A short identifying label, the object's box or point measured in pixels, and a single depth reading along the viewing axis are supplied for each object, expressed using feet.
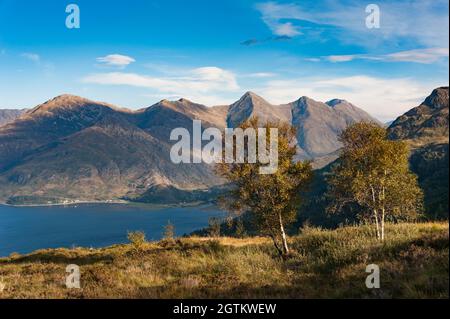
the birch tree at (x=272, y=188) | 102.73
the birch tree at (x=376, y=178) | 107.96
